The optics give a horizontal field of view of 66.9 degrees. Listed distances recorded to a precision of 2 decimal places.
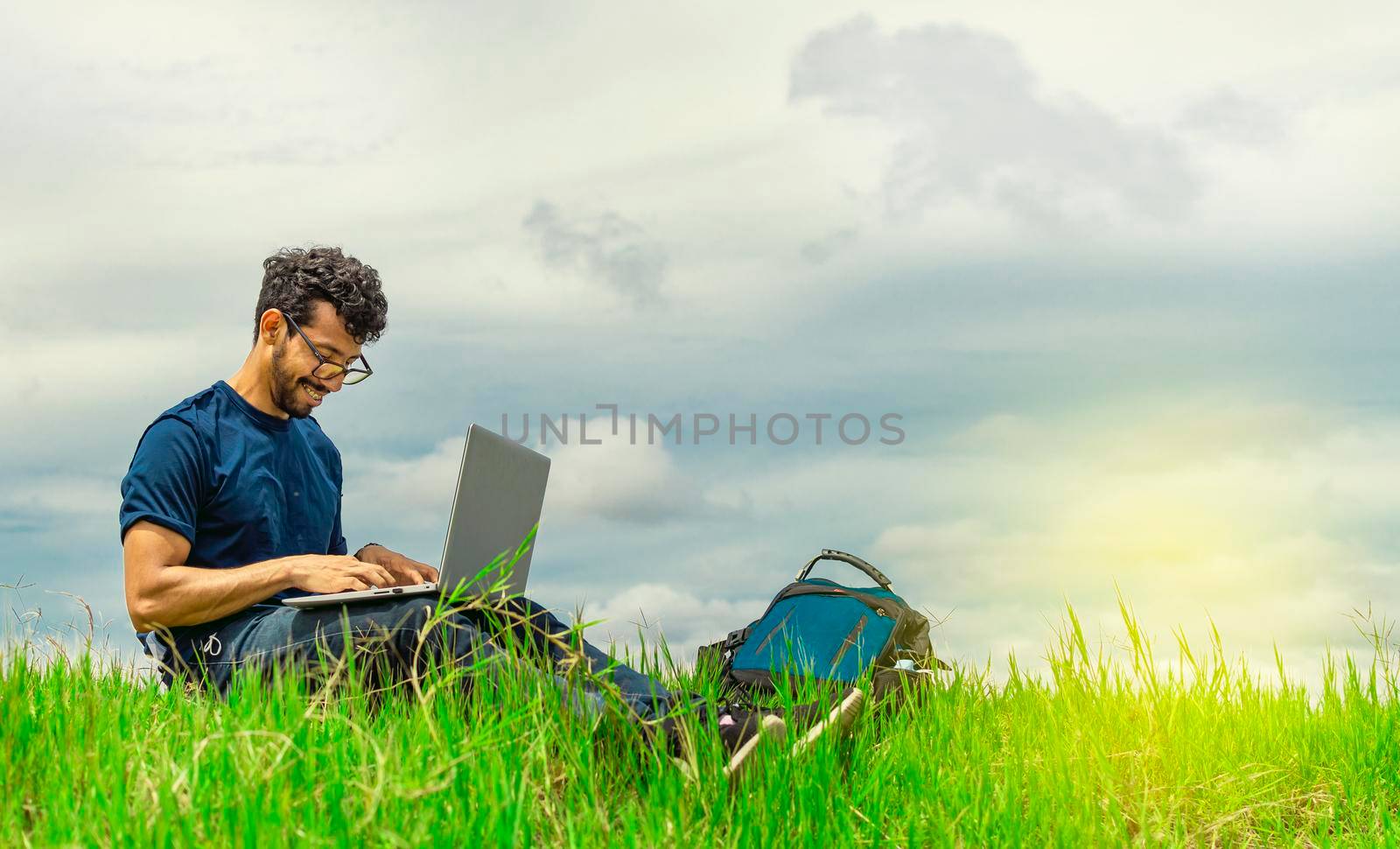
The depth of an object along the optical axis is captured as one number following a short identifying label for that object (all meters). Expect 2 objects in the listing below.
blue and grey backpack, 6.17
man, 4.23
